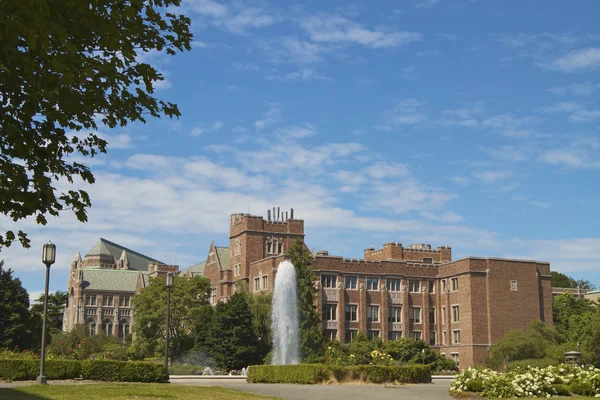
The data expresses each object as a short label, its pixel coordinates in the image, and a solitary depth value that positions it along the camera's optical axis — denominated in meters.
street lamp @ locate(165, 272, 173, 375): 31.33
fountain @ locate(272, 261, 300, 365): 59.81
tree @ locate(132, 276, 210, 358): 69.77
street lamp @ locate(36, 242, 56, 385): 22.89
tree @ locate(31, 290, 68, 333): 108.61
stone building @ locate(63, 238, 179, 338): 126.25
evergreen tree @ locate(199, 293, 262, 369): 58.44
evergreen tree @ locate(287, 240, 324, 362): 59.12
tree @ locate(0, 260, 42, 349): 62.89
